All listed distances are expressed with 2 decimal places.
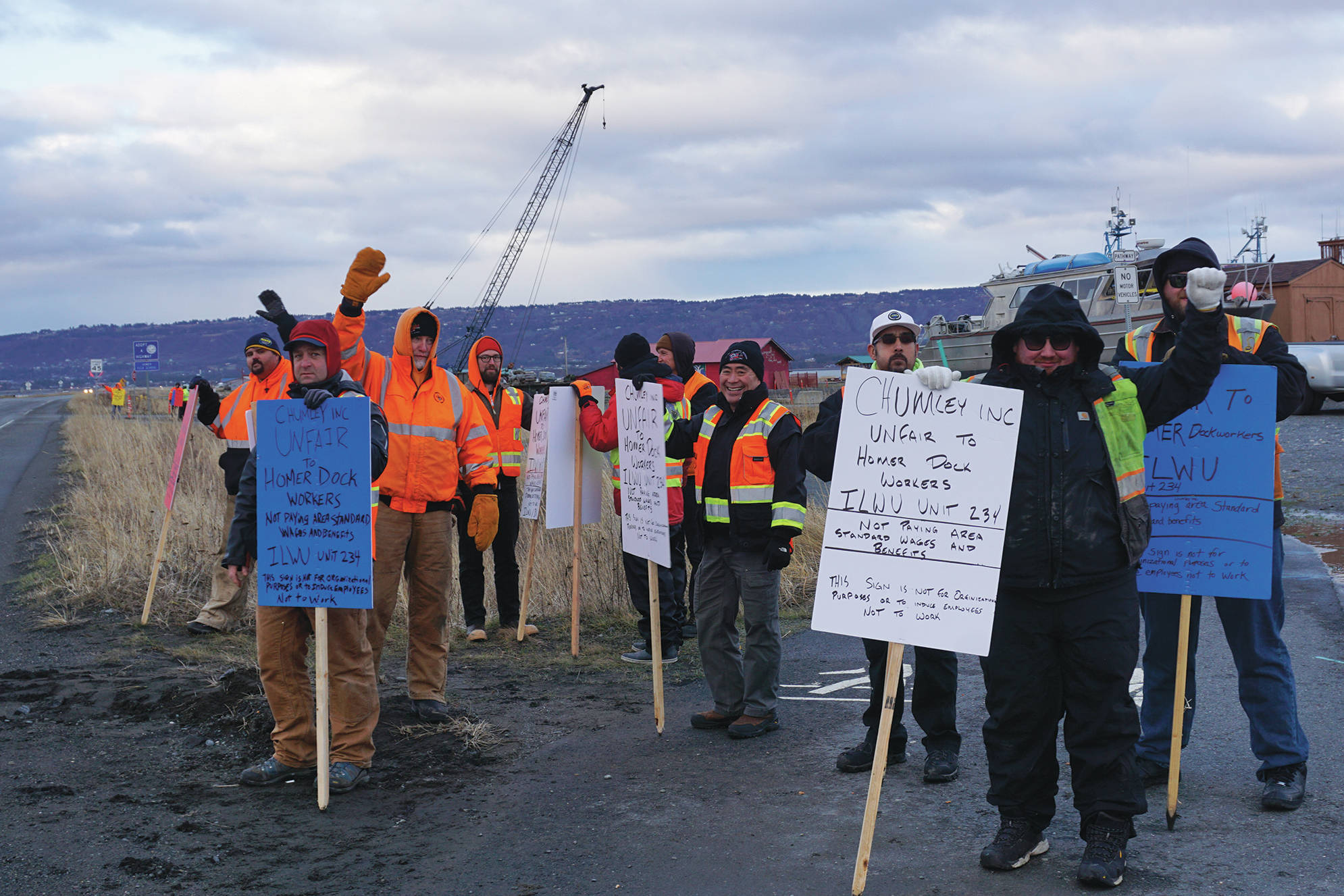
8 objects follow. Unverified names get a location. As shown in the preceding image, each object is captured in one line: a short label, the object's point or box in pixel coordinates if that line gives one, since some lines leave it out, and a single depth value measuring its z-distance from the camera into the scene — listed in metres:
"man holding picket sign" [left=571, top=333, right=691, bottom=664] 7.52
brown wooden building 44.06
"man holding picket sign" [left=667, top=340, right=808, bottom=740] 5.84
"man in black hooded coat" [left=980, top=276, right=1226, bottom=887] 3.92
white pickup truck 23.23
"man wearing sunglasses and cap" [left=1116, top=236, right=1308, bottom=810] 4.55
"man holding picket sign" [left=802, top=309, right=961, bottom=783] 5.13
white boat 29.89
